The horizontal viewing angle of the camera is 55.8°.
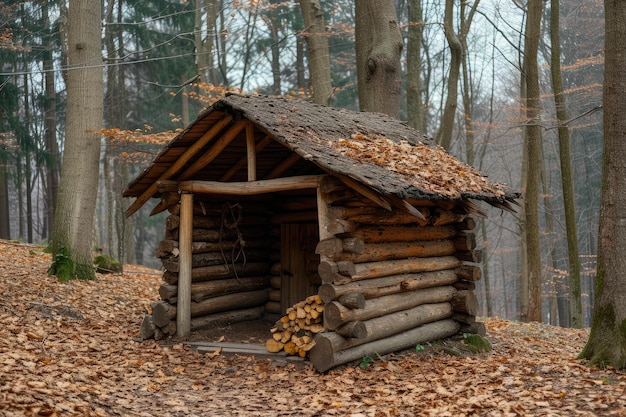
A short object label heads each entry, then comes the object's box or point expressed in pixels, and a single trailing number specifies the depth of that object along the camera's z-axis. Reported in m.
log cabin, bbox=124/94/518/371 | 7.57
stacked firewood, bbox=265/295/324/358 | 7.75
